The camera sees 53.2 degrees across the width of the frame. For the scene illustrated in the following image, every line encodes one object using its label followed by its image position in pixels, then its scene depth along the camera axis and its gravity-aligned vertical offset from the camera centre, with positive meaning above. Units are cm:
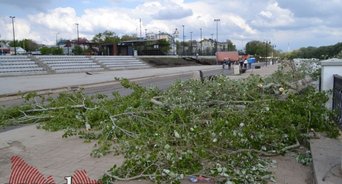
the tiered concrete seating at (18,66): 3753 -114
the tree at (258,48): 12128 +211
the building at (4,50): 9015 +163
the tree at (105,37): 11011 +597
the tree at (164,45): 8931 +254
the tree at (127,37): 12210 +665
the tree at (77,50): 8951 +143
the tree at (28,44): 11875 +417
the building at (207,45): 11981 +340
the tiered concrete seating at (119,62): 5195 -115
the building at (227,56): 6340 -35
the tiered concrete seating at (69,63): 4336 -109
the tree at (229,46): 12988 +317
